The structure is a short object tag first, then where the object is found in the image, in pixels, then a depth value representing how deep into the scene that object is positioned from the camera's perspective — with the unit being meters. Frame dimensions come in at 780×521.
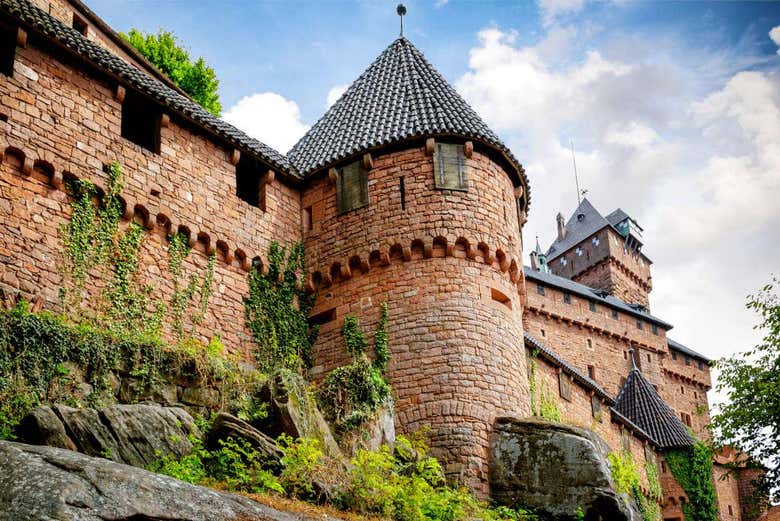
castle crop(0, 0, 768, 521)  15.91
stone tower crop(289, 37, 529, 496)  17.97
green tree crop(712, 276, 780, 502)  23.89
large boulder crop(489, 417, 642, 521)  17.09
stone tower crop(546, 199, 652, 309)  58.75
